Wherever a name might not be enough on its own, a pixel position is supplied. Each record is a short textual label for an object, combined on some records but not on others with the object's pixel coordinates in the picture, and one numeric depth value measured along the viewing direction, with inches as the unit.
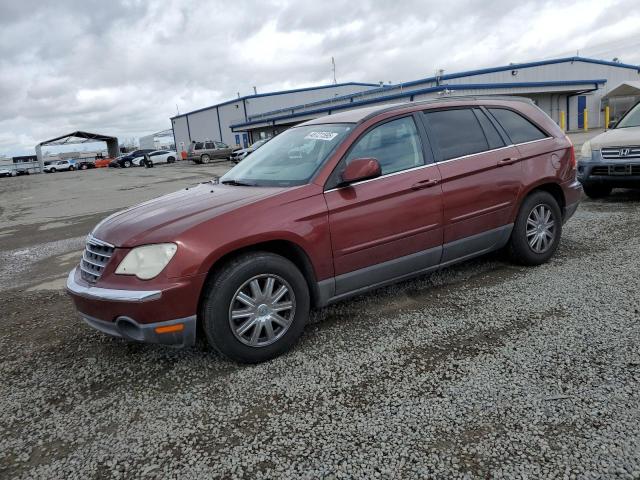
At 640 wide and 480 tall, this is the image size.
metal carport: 2198.6
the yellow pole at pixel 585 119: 1516.4
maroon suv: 120.3
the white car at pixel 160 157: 1778.2
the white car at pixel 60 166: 2176.4
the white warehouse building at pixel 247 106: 2094.0
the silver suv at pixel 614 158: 283.1
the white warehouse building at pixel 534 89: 1163.4
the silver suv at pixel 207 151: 1525.6
